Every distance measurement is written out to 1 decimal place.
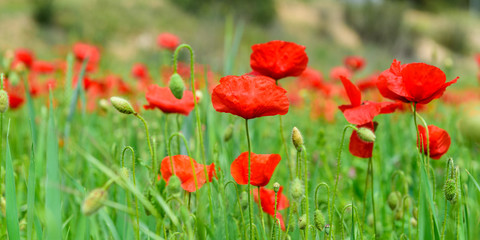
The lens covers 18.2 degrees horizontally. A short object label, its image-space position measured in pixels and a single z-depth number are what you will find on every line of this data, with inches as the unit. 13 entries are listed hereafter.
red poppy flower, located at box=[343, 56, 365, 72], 114.6
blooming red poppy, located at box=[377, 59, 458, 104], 51.7
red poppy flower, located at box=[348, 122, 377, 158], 53.8
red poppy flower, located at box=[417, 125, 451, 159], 54.1
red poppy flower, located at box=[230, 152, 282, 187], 51.8
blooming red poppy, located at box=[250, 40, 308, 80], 55.1
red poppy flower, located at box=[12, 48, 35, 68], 104.1
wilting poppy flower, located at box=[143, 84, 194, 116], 56.6
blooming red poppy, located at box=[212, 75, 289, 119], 51.1
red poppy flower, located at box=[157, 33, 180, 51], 107.3
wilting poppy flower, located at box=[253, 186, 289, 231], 54.5
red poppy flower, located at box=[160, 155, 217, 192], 52.8
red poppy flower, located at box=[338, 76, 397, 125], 52.3
